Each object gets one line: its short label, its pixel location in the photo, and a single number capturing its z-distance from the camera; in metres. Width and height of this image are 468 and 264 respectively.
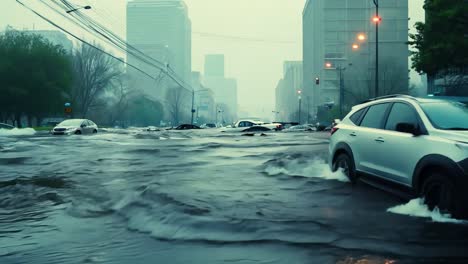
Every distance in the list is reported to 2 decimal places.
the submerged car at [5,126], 37.59
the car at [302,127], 53.12
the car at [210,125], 71.56
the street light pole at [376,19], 29.65
